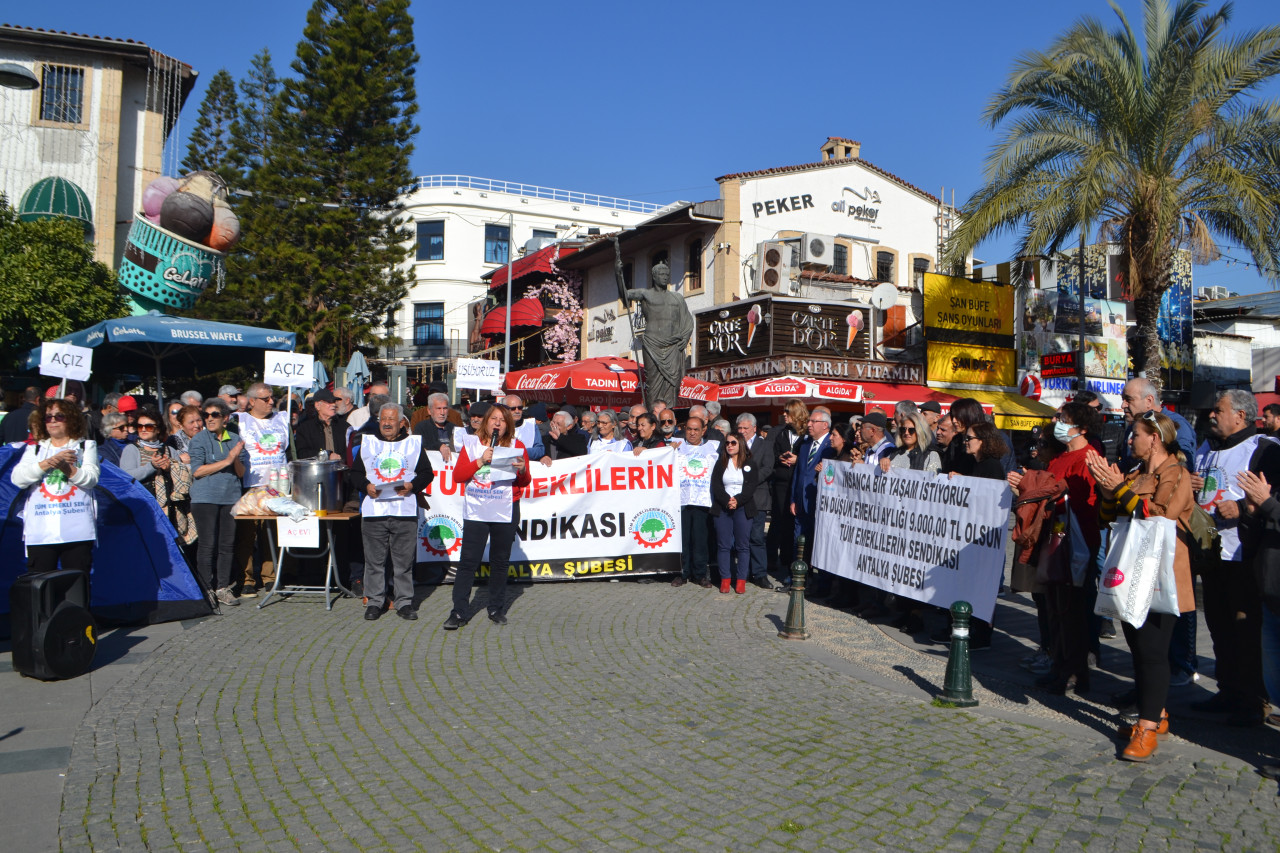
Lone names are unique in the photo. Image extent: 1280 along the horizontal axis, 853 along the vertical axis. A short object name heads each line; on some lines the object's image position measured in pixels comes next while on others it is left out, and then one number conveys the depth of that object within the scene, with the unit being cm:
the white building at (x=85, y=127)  2903
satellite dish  2670
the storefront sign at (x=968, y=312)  2708
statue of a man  1456
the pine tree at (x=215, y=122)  4031
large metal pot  881
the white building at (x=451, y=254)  5306
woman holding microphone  784
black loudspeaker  599
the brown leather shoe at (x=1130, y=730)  516
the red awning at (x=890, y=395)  2475
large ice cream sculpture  2439
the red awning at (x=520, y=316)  3568
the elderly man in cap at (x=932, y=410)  988
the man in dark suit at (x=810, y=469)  994
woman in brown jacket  484
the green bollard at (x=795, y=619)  762
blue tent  759
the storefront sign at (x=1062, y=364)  2603
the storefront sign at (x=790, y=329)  2556
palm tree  1720
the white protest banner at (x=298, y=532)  877
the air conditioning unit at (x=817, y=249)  2697
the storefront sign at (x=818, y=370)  2527
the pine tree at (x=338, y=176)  3191
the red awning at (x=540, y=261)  3628
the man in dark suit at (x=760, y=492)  995
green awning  2753
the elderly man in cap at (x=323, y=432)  990
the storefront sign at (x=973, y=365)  2728
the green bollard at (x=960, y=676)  576
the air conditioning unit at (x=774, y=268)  2644
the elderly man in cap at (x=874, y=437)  894
